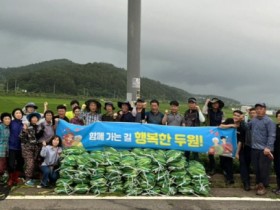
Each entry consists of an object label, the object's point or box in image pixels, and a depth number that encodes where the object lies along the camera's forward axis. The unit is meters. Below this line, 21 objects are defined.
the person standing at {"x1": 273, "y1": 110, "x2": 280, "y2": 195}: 5.17
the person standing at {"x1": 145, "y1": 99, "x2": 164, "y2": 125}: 5.80
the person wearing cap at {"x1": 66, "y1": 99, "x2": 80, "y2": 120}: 6.24
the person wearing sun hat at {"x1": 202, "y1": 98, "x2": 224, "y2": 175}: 5.82
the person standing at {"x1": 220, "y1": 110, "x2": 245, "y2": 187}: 5.48
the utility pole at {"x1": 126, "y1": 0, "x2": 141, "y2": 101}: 6.29
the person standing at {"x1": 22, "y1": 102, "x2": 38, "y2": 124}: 5.69
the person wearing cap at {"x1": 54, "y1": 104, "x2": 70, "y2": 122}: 5.89
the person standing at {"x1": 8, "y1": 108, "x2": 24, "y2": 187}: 5.24
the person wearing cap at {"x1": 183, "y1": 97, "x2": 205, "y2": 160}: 5.74
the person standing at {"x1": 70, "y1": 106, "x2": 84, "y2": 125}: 5.91
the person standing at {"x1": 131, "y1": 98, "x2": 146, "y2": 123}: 5.84
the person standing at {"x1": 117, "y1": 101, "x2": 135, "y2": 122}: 5.89
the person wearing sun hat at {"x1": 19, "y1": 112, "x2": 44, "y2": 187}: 5.23
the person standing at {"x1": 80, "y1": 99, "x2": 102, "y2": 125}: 5.84
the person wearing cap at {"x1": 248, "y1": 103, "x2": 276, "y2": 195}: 5.08
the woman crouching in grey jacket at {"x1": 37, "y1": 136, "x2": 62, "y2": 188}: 5.02
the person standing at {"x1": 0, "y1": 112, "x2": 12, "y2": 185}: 5.16
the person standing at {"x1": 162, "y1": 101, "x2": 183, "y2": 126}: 5.82
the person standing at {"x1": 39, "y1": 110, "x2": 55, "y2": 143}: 5.44
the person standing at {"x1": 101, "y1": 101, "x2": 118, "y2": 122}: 5.91
